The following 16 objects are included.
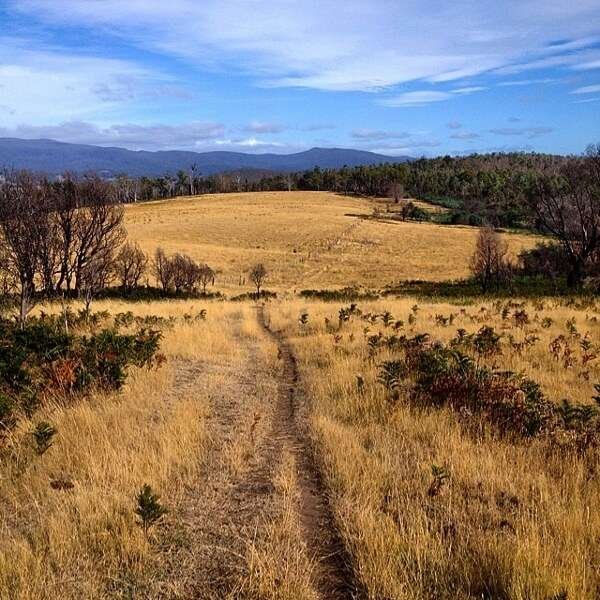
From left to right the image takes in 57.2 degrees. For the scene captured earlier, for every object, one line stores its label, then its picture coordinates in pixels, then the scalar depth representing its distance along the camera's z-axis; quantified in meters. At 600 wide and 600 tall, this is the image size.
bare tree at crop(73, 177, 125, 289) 23.58
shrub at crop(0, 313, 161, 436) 8.06
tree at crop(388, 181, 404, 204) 116.31
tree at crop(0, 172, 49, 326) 15.48
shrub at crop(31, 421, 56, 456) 5.89
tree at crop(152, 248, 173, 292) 37.88
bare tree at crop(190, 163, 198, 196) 147.00
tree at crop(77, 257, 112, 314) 23.41
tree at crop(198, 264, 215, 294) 40.84
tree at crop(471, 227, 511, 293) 36.47
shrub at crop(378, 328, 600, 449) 6.25
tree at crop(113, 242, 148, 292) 35.91
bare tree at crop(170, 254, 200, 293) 38.34
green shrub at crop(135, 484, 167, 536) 4.22
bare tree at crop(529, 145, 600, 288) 30.67
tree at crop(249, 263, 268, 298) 42.41
